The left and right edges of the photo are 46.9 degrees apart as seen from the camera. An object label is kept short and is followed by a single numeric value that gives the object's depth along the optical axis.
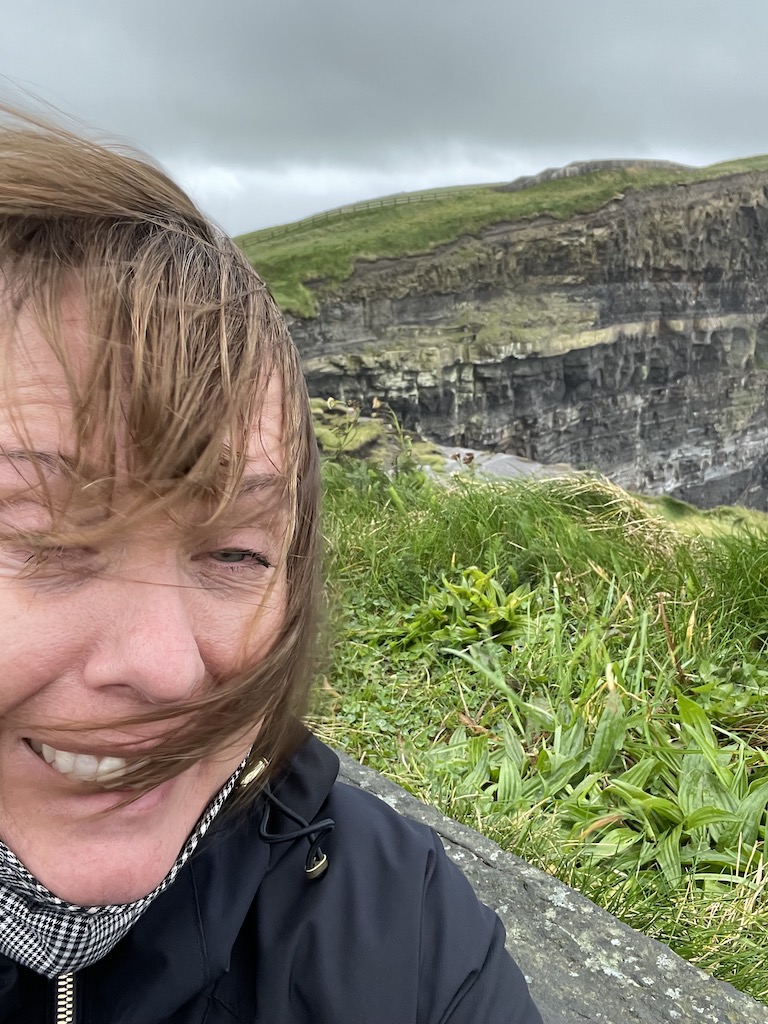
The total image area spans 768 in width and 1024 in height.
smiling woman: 0.26
